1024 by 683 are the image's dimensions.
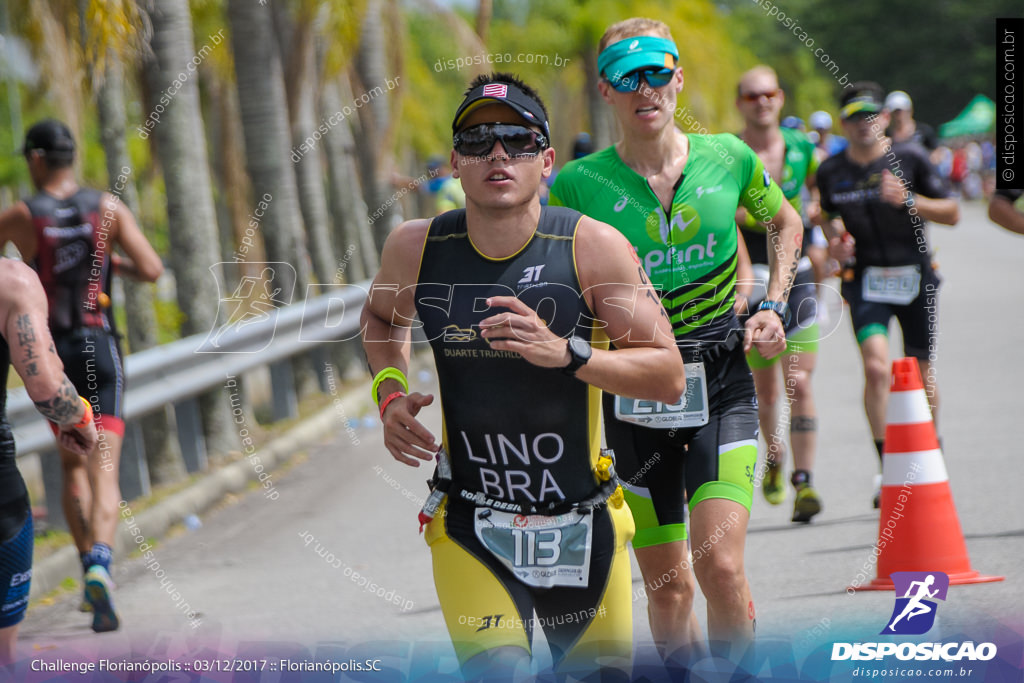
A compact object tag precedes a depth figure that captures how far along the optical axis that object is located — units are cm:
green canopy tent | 11275
